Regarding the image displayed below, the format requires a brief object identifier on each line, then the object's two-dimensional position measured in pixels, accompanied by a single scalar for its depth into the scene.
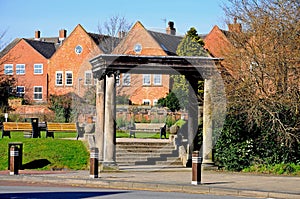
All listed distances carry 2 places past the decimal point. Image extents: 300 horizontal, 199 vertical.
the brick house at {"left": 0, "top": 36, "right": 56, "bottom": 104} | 68.56
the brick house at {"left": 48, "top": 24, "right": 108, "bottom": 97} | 63.00
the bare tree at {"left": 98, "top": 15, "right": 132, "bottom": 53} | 57.16
